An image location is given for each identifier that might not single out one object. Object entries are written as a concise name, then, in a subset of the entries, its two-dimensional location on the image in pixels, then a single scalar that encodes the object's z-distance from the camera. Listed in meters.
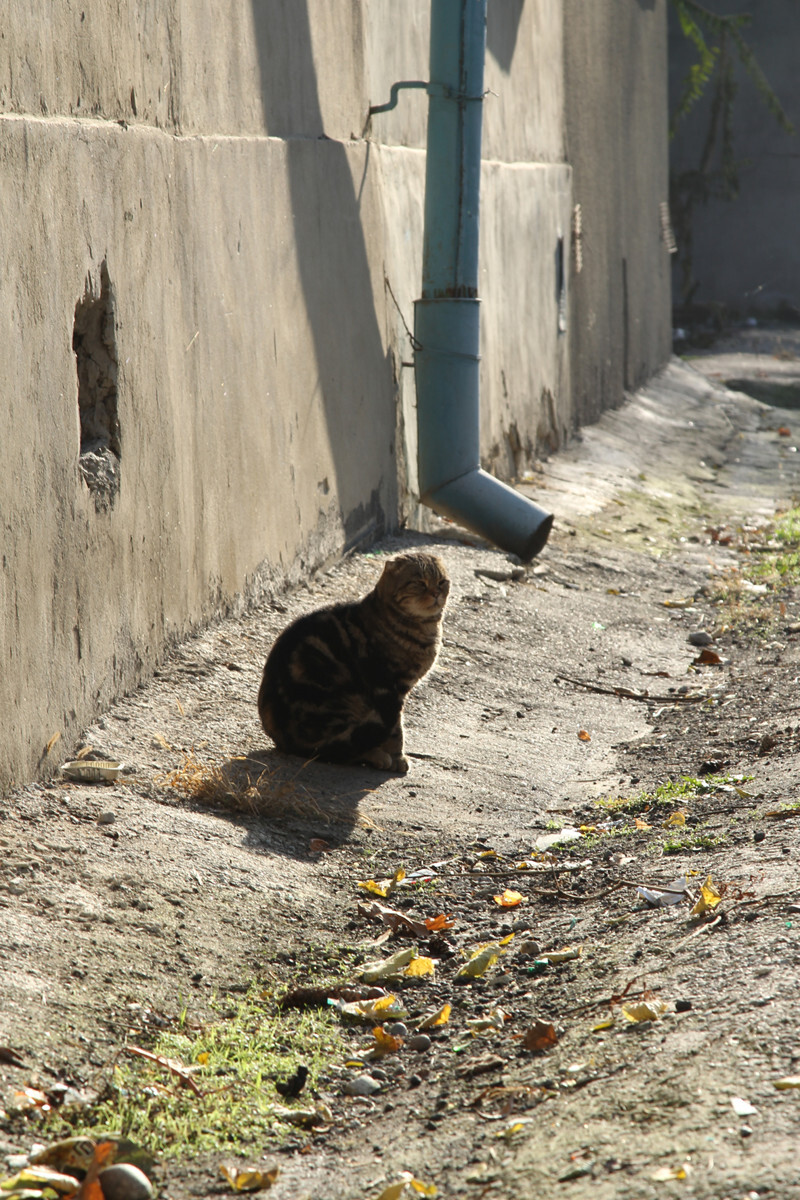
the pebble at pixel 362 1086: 5.77
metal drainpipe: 16.44
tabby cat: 9.70
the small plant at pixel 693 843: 7.95
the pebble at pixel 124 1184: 4.73
